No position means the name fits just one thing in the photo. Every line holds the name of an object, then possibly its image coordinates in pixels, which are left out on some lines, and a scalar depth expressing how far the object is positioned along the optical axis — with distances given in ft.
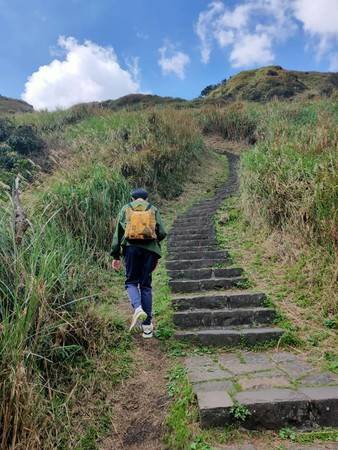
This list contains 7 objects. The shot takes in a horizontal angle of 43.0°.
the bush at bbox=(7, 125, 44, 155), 38.55
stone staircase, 15.43
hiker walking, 15.69
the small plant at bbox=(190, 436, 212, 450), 9.98
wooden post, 14.37
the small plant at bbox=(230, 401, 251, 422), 10.73
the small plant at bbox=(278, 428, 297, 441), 10.37
